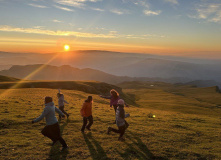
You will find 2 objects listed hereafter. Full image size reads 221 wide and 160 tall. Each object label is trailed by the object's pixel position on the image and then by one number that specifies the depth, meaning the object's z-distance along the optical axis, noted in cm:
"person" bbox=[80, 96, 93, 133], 1266
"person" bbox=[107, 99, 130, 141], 1131
